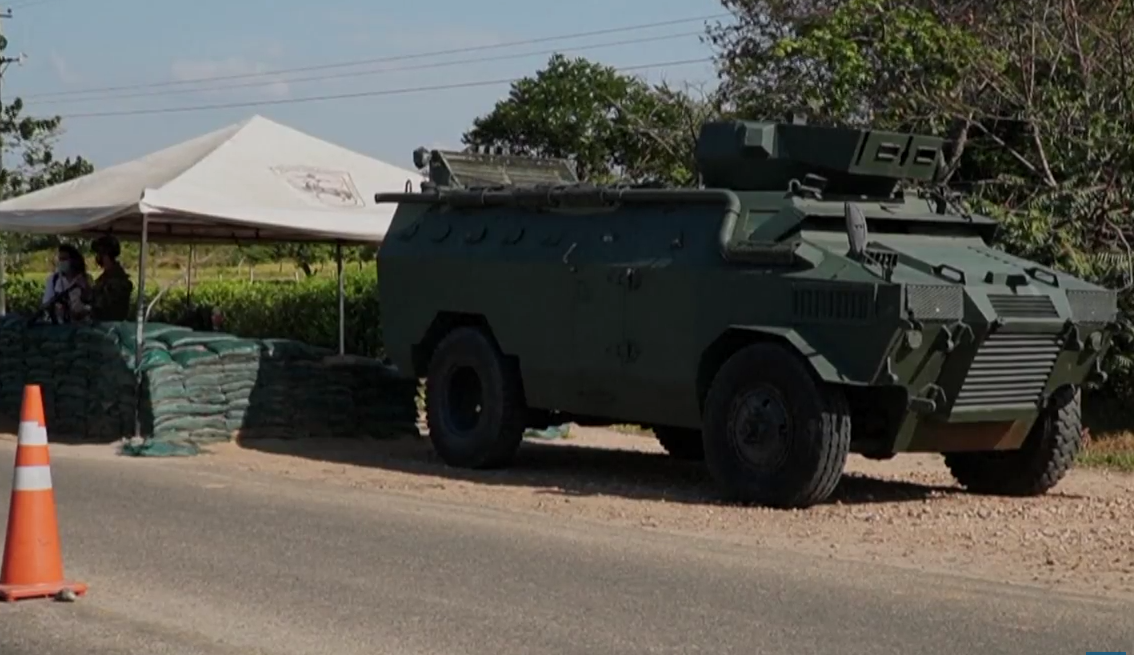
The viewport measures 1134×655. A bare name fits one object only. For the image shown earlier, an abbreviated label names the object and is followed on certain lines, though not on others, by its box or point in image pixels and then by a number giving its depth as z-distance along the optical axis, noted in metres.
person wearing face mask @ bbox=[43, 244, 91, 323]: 18.33
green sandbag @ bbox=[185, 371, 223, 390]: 16.22
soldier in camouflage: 18.47
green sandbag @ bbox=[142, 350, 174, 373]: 16.09
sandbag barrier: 16.14
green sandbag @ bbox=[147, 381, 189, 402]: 16.03
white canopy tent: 16.39
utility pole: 30.64
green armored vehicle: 12.10
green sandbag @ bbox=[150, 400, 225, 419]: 15.99
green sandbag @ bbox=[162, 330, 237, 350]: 16.33
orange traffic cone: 8.76
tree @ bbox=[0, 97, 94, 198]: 36.62
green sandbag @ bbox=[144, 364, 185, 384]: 16.05
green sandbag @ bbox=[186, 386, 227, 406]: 16.22
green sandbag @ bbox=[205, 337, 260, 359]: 16.34
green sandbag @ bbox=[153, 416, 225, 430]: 16.00
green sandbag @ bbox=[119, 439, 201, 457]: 15.66
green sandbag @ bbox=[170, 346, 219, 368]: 16.23
